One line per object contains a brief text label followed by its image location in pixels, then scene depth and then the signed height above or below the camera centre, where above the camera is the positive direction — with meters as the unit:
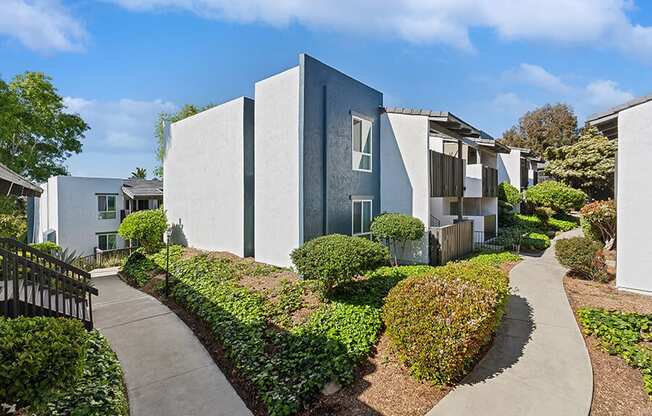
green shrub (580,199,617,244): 12.92 -0.79
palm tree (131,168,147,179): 45.66 +4.62
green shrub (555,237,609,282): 10.15 -1.80
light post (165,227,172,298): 10.65 -2.86
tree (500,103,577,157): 36.84 +8.79
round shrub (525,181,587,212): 22.34 +0.40
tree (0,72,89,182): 25.48 +6.95
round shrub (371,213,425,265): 11.84 -0.92
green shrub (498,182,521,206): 23.45 +0.65
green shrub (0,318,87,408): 3.53 -1.79
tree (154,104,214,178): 35.54 +10.15
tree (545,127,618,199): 25.25 +3.06
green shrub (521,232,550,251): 16.44 -2.11
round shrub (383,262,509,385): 5.39 -2.13
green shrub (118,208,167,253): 15.68 -1.22
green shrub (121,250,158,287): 12.89 -2.79
